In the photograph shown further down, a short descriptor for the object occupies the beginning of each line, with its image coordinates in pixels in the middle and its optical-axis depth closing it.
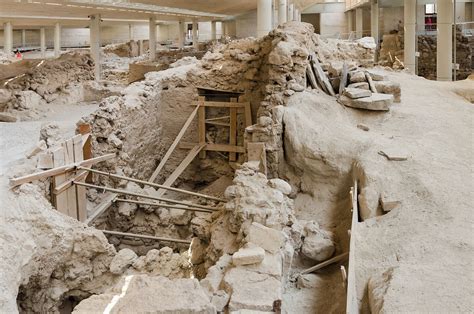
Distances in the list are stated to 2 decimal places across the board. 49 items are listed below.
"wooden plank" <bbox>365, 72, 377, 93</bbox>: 11.01
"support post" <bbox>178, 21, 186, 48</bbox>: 34.06
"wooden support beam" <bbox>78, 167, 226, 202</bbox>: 8.33
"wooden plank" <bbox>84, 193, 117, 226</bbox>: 9.08
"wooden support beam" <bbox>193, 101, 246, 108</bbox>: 13.14
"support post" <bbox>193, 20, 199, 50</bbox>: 33.06
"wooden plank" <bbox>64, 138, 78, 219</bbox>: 8.43
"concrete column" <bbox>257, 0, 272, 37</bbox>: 17.19
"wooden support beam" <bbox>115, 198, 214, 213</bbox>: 8.70
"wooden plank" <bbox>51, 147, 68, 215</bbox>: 7.90
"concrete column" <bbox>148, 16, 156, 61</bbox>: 26.25
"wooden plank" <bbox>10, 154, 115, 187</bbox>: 6.64
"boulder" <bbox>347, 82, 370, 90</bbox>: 11.02
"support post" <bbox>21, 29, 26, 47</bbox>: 36.44
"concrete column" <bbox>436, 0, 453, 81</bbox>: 17.41
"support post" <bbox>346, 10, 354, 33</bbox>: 42.78
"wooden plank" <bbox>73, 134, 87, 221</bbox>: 8.84
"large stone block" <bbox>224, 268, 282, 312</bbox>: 4.77
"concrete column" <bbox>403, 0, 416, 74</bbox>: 22.62
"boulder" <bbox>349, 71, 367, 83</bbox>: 11.38
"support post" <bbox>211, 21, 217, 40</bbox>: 44.47
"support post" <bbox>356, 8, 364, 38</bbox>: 36.50
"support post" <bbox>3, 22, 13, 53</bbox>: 25.62
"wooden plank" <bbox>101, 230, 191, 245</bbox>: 8.45
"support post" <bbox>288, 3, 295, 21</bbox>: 36.98
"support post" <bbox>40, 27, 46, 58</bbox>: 30.67
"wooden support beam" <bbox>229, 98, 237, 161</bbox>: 13.25
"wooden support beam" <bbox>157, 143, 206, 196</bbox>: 12.44
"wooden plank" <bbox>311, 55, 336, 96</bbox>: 10.91
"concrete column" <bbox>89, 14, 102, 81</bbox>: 18.30
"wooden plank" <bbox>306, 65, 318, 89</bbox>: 10.77
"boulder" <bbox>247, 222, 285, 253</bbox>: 5.76
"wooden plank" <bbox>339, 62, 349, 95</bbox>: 11.06
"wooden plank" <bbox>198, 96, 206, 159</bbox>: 13.33
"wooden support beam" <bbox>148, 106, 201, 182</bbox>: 12.42
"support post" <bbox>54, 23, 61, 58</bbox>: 28.86
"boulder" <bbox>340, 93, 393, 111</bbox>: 10.20
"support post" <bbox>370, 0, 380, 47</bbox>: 30.97
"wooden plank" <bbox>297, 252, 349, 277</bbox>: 6.90
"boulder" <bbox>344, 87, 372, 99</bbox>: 10.41
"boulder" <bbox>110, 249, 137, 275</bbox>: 7.52
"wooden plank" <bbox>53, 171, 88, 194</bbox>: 7.85
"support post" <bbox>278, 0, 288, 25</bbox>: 22.48
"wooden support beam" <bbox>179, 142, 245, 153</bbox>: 13.20
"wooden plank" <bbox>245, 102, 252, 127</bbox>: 12.87
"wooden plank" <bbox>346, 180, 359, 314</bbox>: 4.63
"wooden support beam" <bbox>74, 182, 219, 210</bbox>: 8.31
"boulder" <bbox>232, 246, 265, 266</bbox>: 5.39
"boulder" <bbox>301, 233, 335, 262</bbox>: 7.08
